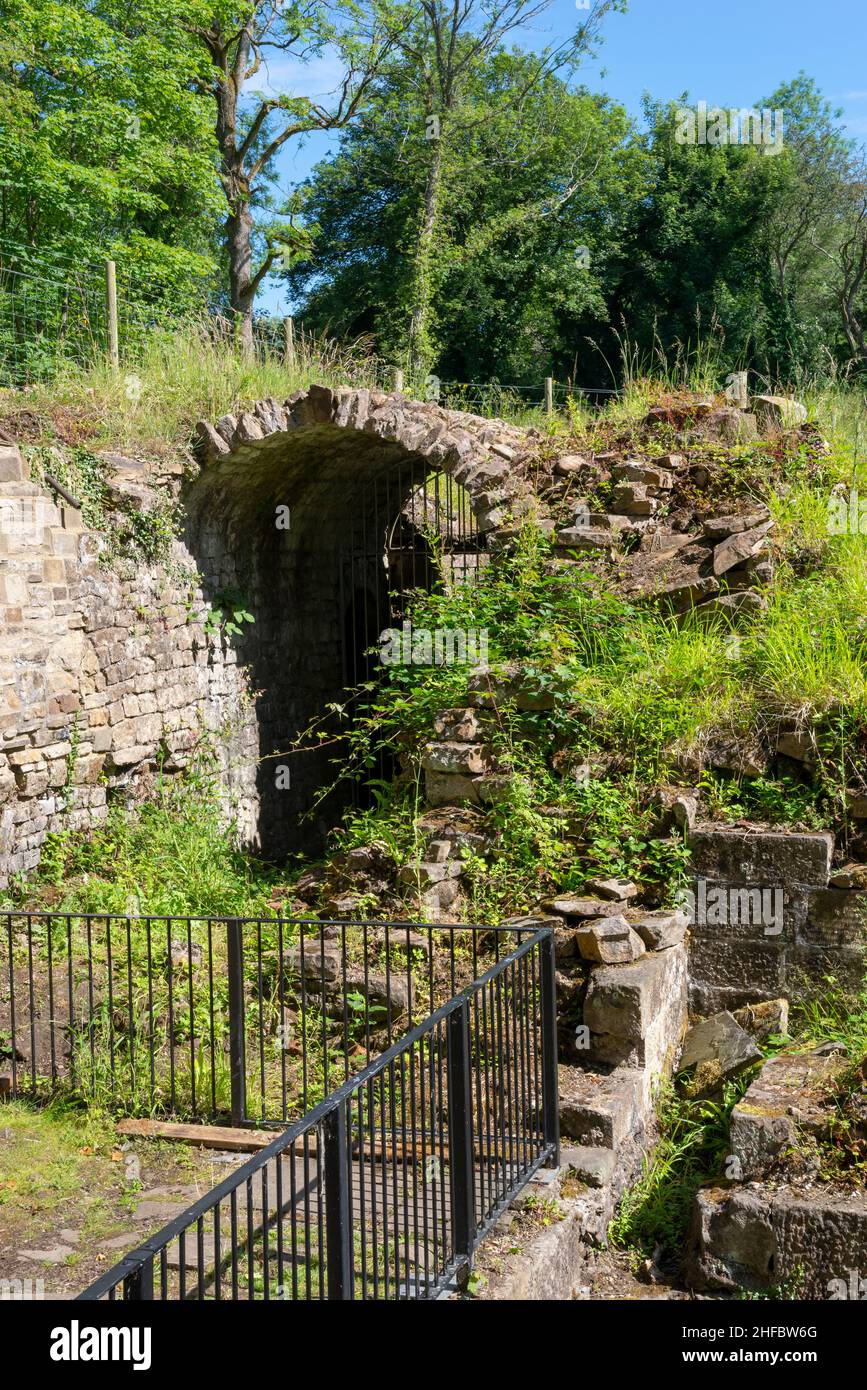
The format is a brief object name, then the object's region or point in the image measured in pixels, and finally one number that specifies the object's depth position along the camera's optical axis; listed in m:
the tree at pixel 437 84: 24.66
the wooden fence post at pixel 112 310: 10.32
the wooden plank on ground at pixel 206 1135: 5.15
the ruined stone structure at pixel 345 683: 5.91
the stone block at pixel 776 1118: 4.76
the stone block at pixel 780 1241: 4.39
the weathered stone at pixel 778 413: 9.95
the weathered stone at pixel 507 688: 7.54
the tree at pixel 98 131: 18.97
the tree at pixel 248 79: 23.23
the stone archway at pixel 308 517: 9.79
